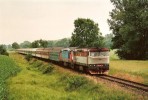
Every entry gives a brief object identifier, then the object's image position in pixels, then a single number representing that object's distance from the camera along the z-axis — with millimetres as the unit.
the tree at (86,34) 121312
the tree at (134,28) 70438
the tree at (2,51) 143625
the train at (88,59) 41062
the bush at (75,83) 31031
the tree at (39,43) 178688
